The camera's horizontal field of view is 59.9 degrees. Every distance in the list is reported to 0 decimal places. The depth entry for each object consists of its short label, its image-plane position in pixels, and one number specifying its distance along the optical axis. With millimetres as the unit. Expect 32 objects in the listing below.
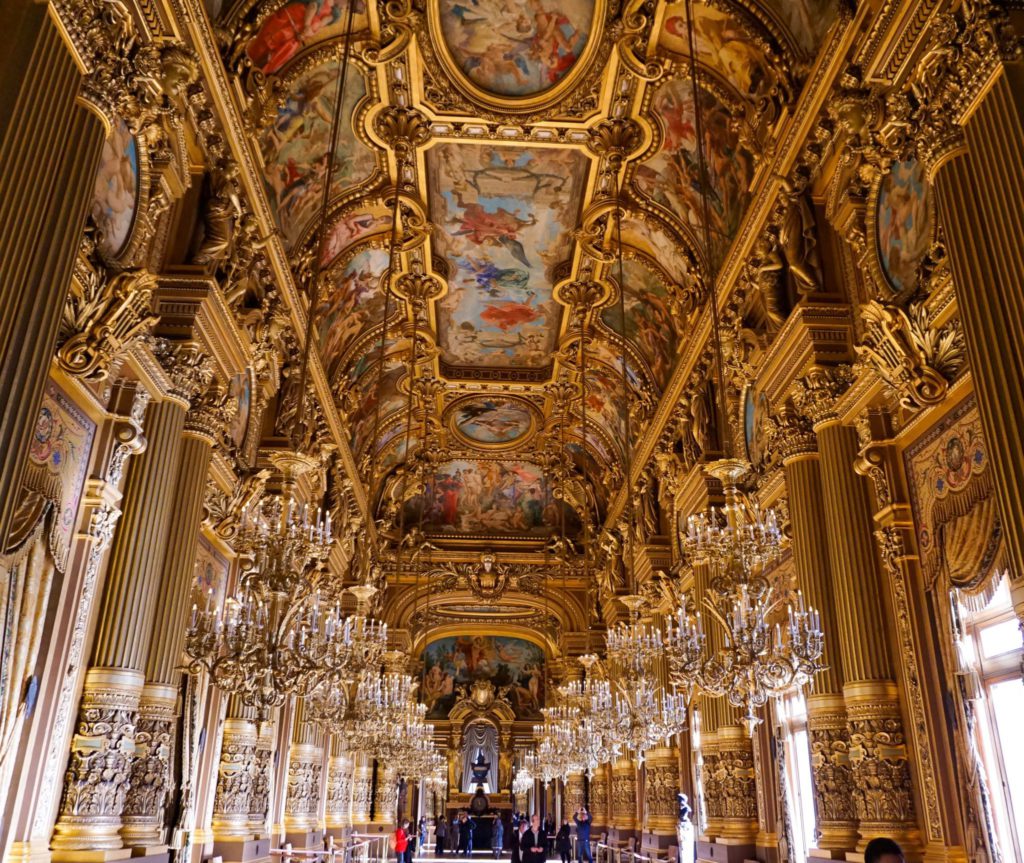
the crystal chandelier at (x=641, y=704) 11523
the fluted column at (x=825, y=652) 8164
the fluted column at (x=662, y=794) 16500
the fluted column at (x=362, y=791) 26548
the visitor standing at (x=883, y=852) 3115
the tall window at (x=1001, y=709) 6391
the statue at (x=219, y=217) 9555
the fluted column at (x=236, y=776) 12000
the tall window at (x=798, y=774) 10345
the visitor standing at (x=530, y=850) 19078
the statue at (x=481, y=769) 39406
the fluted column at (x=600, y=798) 24823
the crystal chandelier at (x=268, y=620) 7363
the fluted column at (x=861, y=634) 7602
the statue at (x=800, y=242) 9891
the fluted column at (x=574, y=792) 29234
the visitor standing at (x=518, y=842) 20467
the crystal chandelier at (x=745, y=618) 7223
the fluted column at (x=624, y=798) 20516
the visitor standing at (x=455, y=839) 33969
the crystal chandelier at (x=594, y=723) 13633
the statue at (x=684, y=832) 11562
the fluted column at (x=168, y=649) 7898
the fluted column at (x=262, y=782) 12969
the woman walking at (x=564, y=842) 21172
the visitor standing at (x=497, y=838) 32981
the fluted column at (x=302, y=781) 16859
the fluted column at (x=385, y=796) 29242
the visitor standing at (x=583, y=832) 20562
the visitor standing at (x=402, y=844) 20544
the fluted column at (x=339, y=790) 21156
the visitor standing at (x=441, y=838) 33628
